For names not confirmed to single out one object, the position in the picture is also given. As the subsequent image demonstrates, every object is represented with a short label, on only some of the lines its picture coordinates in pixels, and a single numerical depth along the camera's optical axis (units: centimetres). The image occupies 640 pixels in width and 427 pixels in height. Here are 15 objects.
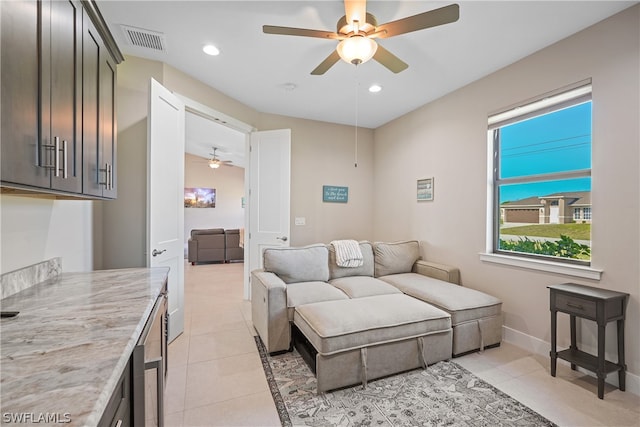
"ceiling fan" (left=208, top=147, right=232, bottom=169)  765
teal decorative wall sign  468
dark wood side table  194
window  239
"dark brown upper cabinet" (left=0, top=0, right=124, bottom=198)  91
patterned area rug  175
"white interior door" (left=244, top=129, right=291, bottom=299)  400
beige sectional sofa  205
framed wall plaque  378
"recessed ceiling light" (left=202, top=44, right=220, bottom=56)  254
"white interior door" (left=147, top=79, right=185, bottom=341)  244
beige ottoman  200
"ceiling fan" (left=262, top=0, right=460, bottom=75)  172
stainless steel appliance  100
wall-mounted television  873
